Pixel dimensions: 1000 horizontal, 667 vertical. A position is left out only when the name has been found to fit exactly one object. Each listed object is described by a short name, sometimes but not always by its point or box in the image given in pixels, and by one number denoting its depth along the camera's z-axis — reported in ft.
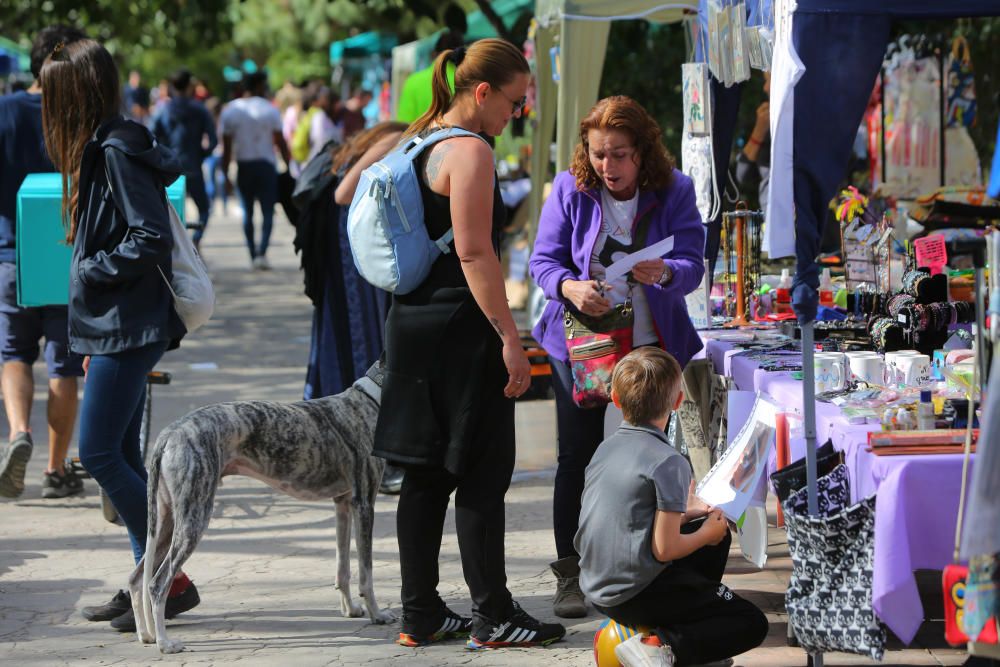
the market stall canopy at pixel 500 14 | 93.66
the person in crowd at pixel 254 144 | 98.68
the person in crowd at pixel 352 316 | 42.65
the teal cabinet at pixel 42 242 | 36.99
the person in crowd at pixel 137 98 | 191.42
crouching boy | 25.91
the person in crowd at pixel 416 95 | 63.50
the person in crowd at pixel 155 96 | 175.73
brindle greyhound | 29.07
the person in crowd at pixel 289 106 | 153.89
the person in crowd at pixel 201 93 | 159.82
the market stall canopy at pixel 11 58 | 134.47
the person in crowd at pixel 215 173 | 151.43
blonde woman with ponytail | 27.48
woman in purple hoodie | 31.07
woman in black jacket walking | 30.07
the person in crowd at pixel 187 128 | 94.22
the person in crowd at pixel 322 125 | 131.95
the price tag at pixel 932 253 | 36.08
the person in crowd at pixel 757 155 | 58.75
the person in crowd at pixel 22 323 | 42.29
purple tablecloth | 23.45
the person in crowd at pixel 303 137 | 134.72
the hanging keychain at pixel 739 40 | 34.96
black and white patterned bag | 24.12
